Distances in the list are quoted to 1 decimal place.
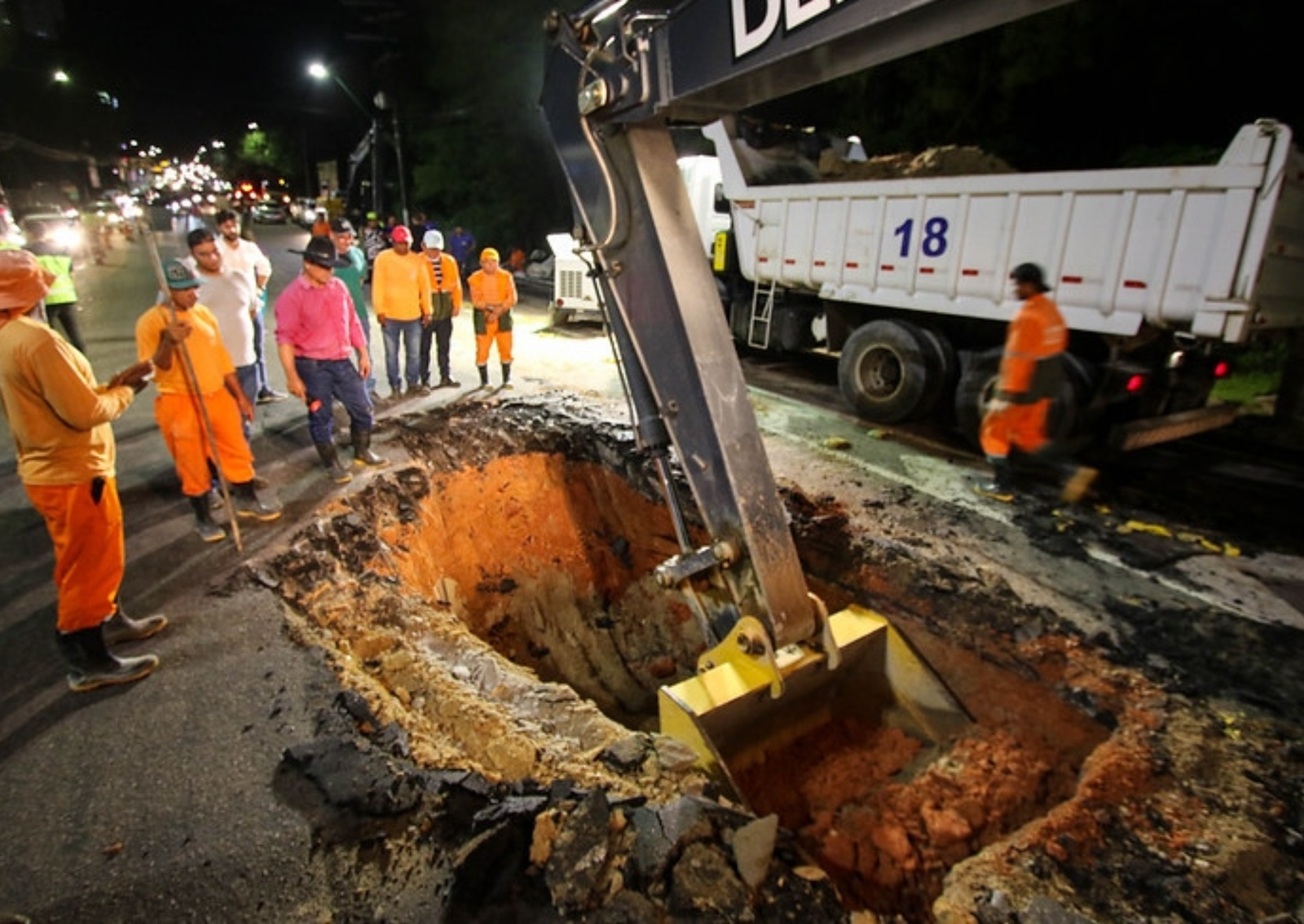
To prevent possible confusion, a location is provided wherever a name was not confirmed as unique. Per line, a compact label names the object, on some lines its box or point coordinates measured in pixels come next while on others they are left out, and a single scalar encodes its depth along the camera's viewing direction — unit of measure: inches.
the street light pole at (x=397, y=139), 932.0
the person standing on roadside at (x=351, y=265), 293.7
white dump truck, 204.4
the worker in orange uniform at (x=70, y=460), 116.6
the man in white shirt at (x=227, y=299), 212.7
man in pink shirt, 204.4
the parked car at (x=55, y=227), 290.5
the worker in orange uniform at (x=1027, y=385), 209.0
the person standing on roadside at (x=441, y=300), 323.6
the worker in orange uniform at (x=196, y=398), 169.0
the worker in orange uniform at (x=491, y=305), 320.2
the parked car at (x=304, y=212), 1254.6
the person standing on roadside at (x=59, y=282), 276.1
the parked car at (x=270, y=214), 1464.1
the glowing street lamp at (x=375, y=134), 891.4
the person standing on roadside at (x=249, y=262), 260.8
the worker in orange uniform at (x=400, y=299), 289.4
